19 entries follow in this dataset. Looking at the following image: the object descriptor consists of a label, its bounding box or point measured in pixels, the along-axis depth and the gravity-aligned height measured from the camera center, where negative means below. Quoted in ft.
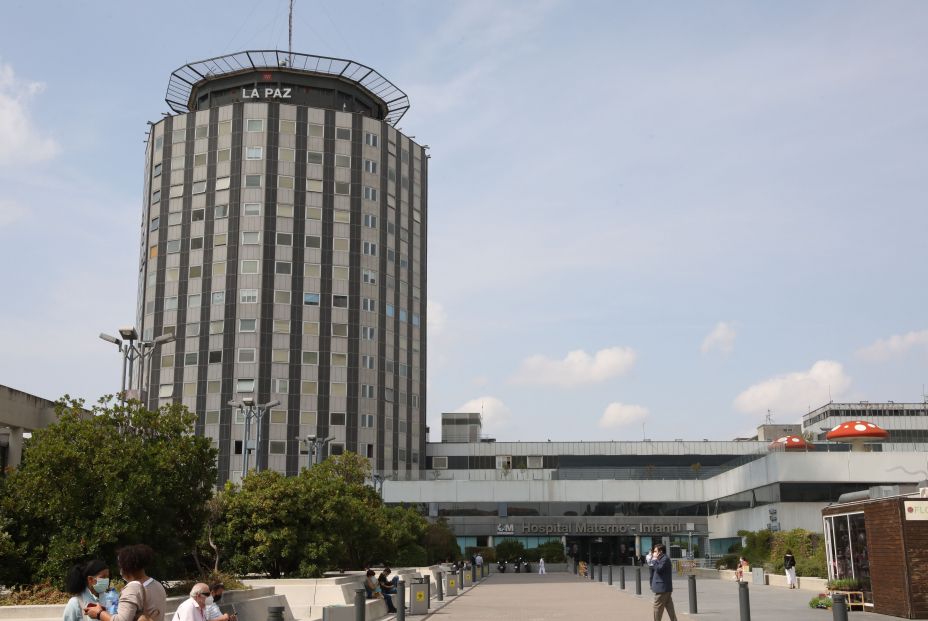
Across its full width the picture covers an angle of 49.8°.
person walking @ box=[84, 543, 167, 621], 29.12 -1.84
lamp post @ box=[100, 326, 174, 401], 101.91 +18.53
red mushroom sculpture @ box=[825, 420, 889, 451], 217.15 +18.55
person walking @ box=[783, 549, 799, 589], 140.56 -6.52
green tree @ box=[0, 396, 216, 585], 65.87 +2.02
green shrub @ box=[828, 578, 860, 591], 83.82 -5.29
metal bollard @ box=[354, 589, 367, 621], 58.80 -4.73
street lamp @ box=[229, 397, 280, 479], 144.97 +17.73
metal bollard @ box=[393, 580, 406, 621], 71.26 -5.30
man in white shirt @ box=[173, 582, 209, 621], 38.93 -3.25
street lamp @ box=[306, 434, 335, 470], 173.99 +17.30
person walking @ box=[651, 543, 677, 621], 70.54 -4.14
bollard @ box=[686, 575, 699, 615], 85.03 -6.24
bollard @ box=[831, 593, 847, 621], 43.73 -3.74
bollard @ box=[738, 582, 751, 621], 61.58 -5.06
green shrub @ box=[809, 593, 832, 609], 88.69 -7.07
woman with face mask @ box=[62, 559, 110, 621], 35.65 -2.05
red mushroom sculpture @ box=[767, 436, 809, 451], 220.23 +16.86
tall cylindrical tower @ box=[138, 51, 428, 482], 293.64 +76.77
